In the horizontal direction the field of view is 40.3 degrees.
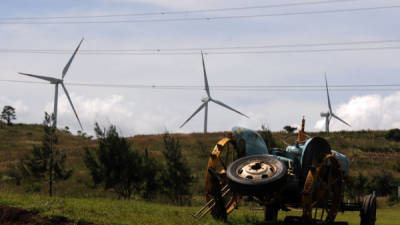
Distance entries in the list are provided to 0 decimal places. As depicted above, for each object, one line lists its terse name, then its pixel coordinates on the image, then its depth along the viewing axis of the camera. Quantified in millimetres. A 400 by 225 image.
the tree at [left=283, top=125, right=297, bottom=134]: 81031
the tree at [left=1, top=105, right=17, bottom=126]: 107850
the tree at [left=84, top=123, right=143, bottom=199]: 37500
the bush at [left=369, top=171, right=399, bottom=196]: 48375
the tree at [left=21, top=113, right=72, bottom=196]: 37438
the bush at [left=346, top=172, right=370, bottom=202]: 44125
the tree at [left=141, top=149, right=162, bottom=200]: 38812
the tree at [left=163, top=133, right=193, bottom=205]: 38031
